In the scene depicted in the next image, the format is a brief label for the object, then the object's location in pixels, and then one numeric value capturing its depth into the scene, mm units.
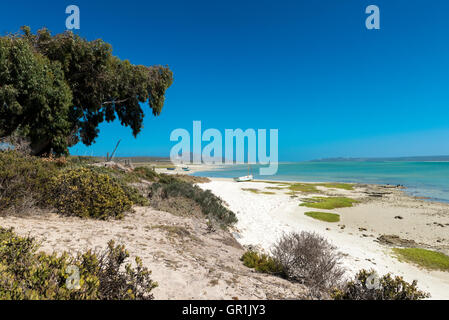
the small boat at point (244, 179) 40844
